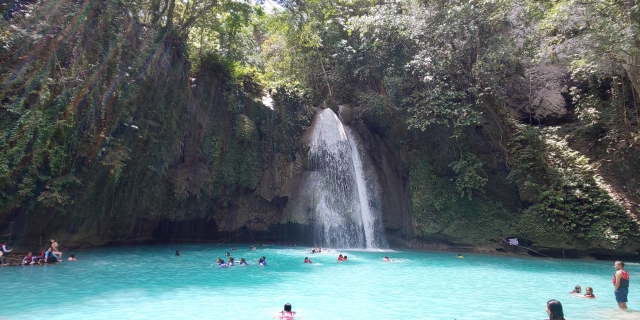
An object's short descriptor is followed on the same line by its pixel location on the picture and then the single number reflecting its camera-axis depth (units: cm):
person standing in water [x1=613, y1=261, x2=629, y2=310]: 808
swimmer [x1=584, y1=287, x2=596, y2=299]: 960
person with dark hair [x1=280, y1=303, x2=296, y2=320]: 713
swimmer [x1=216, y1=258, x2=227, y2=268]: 1298
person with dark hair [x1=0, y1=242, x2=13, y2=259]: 1230
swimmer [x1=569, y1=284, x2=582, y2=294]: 989
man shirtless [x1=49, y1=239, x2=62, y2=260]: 1309
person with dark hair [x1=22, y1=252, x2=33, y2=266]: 1226
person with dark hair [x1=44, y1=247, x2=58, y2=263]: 1255
